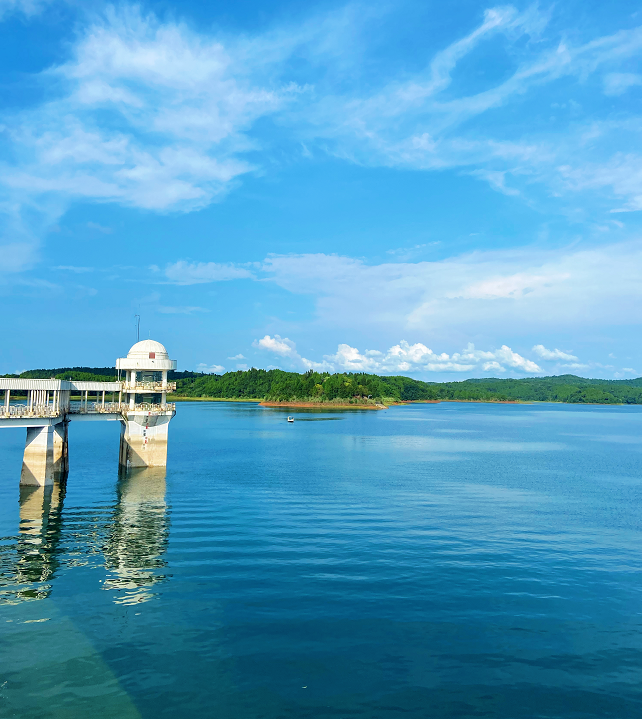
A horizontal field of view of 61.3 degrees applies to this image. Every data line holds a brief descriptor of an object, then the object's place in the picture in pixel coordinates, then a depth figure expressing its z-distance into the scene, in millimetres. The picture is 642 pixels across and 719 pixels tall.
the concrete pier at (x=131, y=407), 64812
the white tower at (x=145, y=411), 70875
